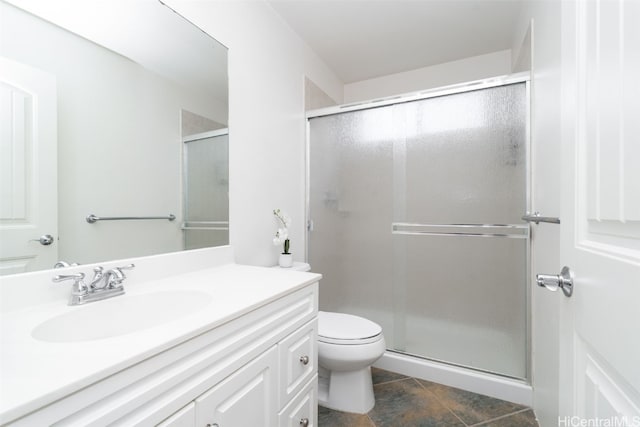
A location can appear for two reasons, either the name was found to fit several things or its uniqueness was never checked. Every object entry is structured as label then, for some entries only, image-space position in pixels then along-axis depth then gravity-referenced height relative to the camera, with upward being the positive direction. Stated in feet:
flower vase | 5.99 -1.02
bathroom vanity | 1.57 -1.03
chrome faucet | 2.80 -0.76
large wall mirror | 2.72 +0.99
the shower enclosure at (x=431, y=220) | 5.46 -0.18
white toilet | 4.75 -2.51
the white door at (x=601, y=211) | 1.30 +0.00
